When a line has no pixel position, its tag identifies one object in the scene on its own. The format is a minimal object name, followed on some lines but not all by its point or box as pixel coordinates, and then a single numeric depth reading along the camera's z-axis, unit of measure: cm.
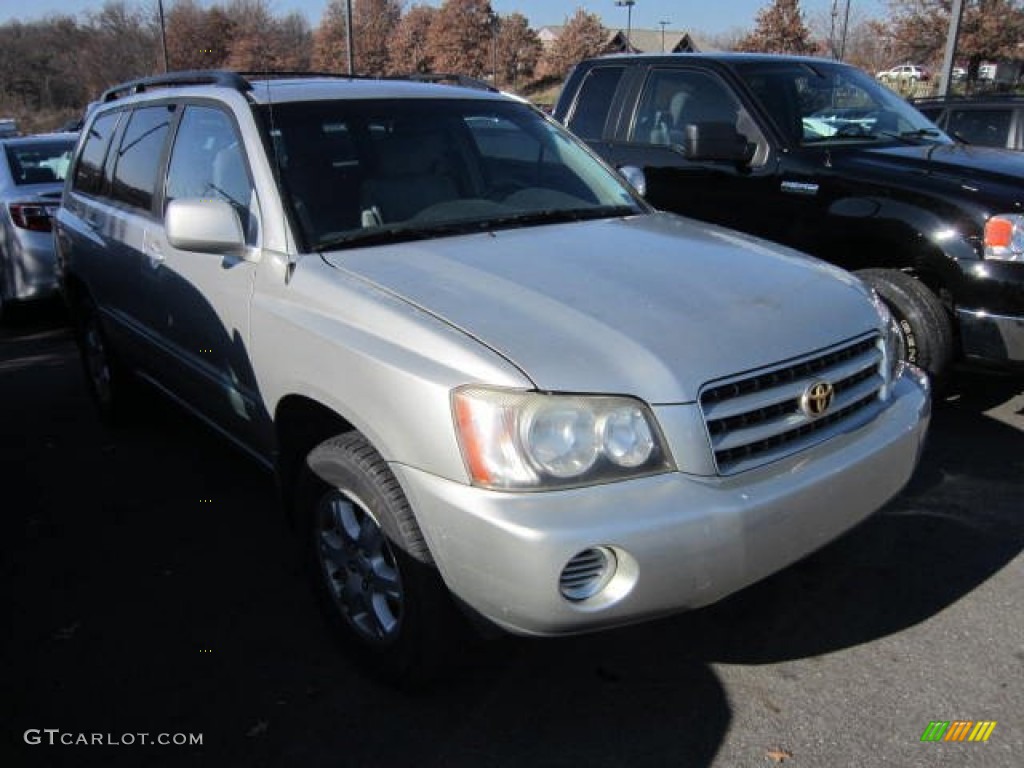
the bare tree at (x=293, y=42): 5369
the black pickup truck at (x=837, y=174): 435
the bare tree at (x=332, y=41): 5494
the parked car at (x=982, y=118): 828
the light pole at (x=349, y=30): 1967
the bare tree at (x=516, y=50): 6481
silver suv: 223
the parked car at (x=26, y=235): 748
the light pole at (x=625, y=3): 4803
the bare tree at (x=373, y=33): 5581
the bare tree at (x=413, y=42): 5953
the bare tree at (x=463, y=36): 6016
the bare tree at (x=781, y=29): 4566
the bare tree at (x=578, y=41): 6456
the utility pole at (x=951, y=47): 1249
